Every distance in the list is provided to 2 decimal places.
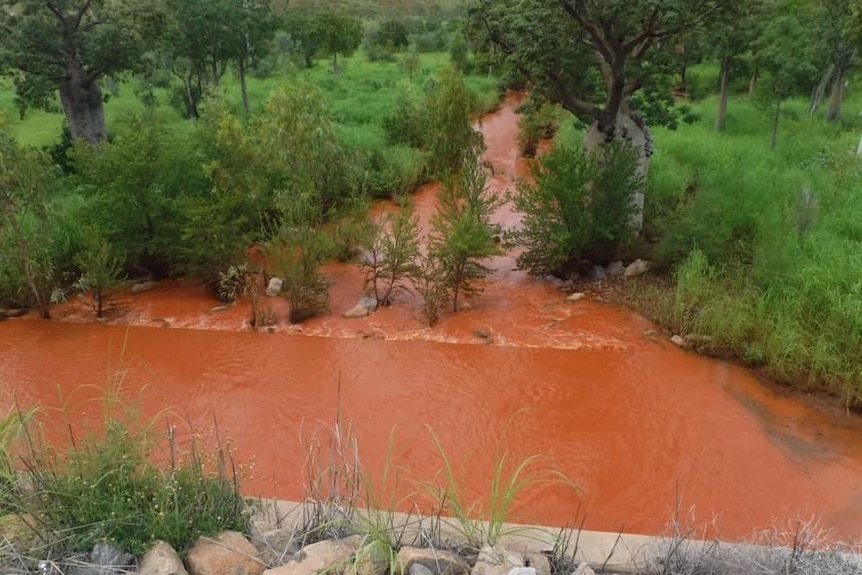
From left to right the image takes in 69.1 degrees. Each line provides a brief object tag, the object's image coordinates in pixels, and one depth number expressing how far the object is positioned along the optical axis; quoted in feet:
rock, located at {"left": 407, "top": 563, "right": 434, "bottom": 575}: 8.21
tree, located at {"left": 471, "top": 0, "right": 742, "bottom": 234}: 21.99
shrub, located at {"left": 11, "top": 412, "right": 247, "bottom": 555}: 8.72
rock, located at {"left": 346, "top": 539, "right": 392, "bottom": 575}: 8.36
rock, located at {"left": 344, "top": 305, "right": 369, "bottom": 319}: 23.57
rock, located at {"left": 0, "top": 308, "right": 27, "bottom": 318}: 23.35
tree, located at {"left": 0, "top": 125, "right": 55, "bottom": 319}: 21.11
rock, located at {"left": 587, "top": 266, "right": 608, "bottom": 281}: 25.55
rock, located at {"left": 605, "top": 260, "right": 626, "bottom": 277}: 25.66
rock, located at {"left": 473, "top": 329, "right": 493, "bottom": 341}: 21.76
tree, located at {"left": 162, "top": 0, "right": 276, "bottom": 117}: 45.34
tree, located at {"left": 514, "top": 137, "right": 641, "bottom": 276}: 23.67
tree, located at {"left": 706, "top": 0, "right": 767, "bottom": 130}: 23.03
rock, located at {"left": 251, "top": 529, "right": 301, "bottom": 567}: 8.90
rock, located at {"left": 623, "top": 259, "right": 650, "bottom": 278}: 25.29
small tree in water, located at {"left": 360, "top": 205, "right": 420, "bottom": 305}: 23.31
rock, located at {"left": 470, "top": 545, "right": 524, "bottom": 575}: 8.27
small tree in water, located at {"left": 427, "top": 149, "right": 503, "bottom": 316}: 22.57
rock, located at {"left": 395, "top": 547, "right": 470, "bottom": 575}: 8.39
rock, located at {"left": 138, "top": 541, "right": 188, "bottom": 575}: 8.27
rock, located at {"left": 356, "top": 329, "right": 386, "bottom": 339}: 22.02
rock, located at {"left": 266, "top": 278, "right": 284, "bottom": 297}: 24.99
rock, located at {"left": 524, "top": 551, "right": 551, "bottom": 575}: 8.76
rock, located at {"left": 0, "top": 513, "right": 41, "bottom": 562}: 8.50
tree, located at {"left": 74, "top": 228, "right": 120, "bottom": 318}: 22.50
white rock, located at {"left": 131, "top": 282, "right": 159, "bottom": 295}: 25.98
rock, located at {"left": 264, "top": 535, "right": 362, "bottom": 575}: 8.30
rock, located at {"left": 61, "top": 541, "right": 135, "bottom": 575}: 8.14
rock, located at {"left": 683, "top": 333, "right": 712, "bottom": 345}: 20.08
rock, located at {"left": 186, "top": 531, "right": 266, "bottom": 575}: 8.61
